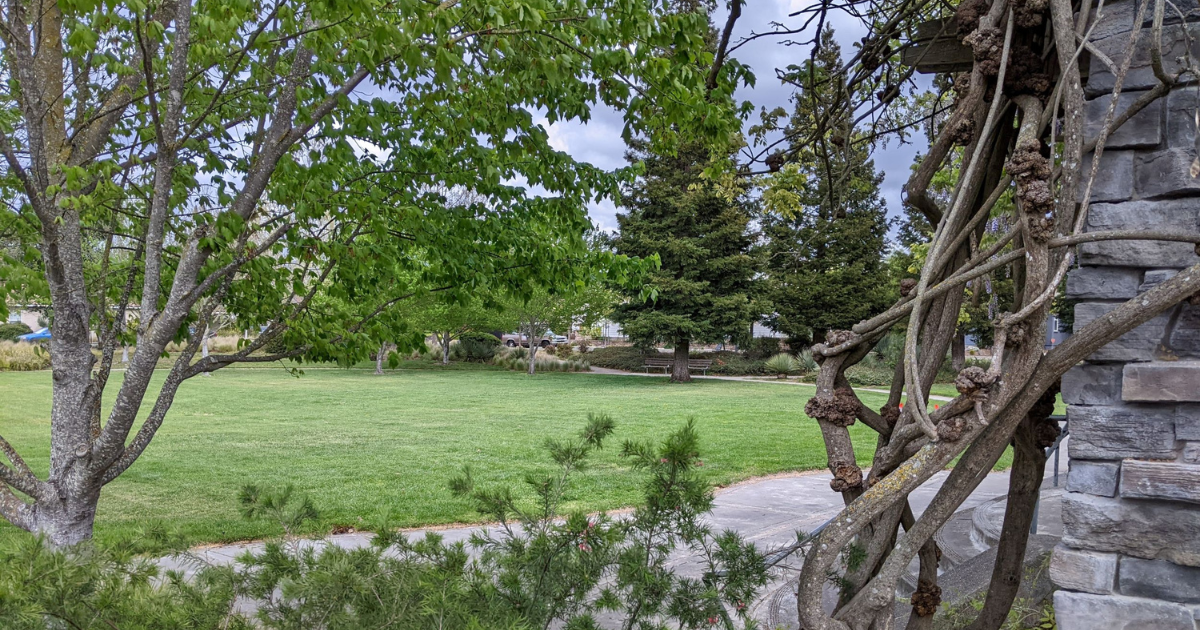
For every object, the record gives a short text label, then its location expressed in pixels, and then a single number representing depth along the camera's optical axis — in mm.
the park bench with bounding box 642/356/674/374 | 31000
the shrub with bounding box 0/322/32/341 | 32719
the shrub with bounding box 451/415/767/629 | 2023
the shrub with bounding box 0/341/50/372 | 24477
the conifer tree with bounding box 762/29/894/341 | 27766
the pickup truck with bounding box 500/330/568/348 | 44594
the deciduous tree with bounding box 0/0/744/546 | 3686
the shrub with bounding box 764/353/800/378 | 28562
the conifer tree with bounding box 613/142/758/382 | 24719
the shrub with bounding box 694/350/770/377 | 29562
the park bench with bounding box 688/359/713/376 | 30353
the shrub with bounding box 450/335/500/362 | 33750
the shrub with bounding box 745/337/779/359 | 31922
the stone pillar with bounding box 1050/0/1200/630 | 2025
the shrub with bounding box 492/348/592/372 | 30297
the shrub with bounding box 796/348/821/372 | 27841
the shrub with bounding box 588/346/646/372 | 32094
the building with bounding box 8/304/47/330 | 41453
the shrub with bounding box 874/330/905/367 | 24700
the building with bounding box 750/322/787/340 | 38438
